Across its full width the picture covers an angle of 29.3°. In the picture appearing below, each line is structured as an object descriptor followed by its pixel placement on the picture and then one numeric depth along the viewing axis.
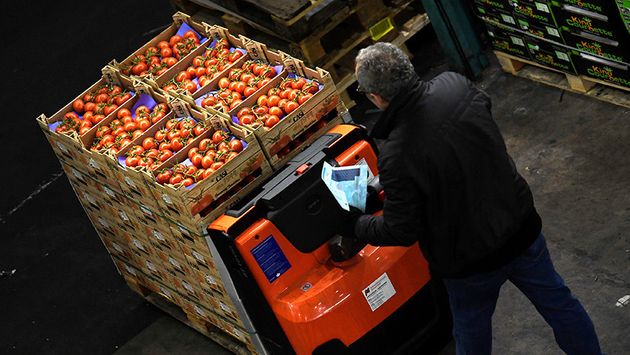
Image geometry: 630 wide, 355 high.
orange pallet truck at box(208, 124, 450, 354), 6.84
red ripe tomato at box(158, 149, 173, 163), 7.66
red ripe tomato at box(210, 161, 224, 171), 7.28
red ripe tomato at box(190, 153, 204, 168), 7.48
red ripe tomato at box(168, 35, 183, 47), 8.95
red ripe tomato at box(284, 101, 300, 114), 7.50
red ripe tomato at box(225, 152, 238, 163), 7.30
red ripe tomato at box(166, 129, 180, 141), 7.84
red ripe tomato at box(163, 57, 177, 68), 8.71
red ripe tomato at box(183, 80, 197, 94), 8.24
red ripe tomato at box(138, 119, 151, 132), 8.13
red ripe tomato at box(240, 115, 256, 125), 7.59
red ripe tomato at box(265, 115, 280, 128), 7.46
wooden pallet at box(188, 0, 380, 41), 9.34
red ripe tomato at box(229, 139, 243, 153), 7.40
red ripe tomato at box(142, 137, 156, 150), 7.86
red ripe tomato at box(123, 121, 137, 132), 8.19
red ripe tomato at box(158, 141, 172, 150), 7.79
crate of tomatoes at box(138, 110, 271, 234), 7.16
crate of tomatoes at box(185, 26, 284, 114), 7.94
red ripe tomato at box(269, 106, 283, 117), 7.55
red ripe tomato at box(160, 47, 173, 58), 8.84
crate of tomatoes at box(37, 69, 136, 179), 8.31
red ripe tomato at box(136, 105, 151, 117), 8.28
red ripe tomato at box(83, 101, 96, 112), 8.59
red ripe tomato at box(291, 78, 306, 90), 7.71
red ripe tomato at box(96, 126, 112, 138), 8.21
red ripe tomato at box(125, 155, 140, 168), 7.69
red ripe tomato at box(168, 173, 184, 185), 7.38
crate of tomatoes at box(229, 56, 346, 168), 7.36
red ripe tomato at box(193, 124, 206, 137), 7.75
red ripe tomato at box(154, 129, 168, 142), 7.91
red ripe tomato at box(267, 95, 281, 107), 7.67
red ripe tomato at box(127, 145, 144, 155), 7.80
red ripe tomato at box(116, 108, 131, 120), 8.36
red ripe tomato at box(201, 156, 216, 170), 7.40
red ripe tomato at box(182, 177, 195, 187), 7.30
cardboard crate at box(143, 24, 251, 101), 8.16
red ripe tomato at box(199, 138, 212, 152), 7.56
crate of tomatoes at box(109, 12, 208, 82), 8.73
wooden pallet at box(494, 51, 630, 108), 8.80
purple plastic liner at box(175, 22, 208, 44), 9.01
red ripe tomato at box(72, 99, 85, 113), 8.65
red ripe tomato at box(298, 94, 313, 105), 7.52
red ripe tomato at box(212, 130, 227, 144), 7.57
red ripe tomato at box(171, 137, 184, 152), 7.78
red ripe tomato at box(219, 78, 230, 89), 8.15
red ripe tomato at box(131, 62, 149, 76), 8.79
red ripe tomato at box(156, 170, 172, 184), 7.43
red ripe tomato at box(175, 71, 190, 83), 8.45
